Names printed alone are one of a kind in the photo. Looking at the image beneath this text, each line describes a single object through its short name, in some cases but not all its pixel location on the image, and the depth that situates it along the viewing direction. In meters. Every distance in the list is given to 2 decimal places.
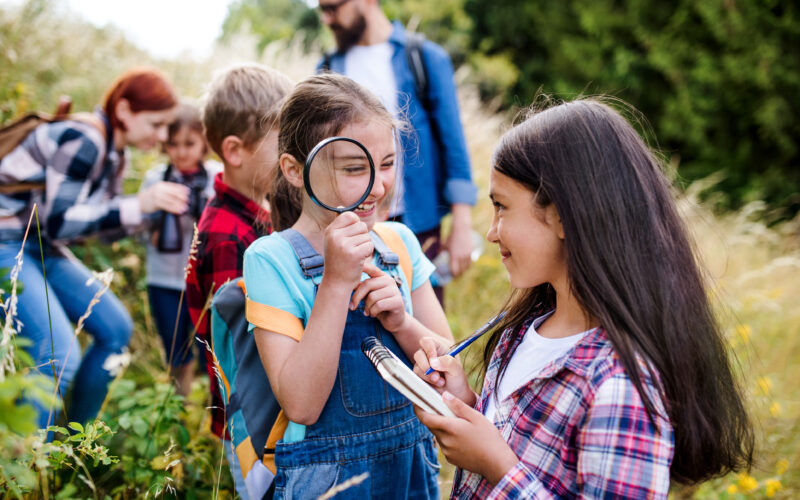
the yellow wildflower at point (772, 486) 2.59
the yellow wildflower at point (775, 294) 4.85
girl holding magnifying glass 1.36
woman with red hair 2.42
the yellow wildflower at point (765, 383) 3.22
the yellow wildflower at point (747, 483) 2.67
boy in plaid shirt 2.03
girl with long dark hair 1.18
